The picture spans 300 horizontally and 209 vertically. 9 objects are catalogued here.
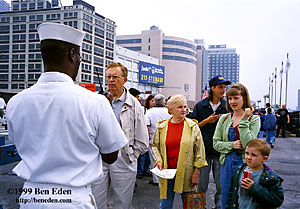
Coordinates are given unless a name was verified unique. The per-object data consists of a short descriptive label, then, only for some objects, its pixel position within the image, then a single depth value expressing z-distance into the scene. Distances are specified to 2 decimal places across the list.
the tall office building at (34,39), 72.56
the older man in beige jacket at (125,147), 3.09
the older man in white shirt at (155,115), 6.12
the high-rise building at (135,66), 76.12
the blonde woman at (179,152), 3.35
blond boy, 2.47
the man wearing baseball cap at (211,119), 3.90
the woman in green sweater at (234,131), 3.12
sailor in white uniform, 1.58
